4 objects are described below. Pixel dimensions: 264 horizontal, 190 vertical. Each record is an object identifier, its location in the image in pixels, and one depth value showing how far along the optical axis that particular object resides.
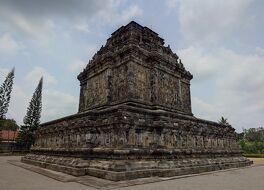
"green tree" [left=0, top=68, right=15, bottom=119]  36.88
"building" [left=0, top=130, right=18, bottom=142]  45.29
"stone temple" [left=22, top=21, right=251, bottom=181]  10.47
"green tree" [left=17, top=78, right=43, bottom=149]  40.75
